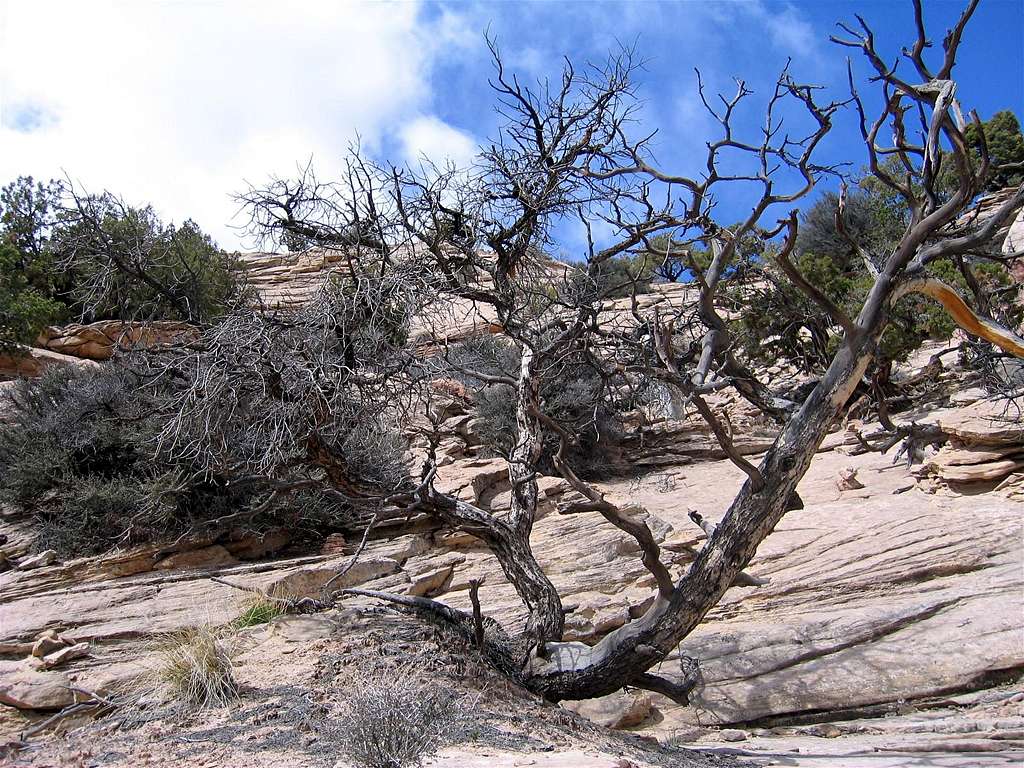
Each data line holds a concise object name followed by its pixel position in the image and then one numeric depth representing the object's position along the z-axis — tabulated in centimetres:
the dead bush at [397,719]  400
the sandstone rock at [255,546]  887
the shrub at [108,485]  854
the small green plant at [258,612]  680
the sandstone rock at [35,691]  573
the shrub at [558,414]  1241
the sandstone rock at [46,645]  649
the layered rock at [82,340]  1638
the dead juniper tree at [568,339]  600
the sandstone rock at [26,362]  1528
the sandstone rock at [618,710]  636
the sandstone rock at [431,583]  790
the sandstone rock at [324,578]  751
